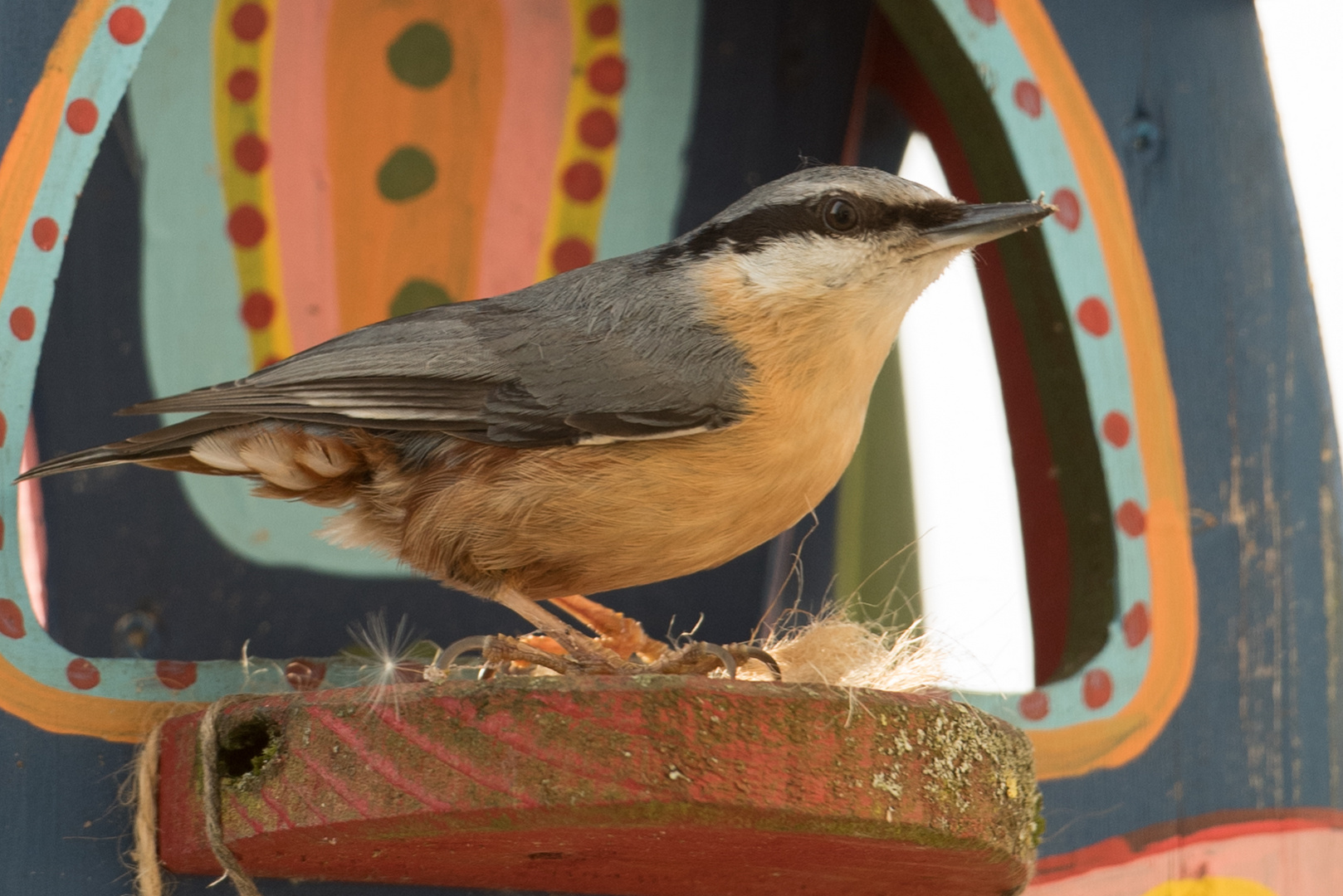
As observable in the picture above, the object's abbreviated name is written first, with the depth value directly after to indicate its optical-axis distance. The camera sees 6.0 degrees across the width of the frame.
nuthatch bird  1.63
